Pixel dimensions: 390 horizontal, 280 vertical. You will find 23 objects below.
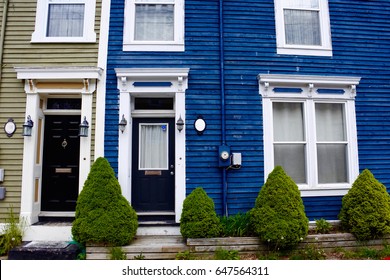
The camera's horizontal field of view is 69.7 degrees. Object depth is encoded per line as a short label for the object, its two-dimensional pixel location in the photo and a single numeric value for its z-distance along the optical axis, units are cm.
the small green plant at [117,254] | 504
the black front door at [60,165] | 650
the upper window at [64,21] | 647
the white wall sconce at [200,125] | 626
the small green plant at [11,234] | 568
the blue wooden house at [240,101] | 626
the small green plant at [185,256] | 517
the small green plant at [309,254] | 530
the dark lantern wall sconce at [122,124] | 614
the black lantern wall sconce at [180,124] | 616
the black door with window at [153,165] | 639
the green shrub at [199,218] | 537
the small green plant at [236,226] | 566
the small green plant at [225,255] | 515
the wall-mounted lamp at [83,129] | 602
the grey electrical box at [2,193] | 597
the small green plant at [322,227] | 602
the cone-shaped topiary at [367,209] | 557
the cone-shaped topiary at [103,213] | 520
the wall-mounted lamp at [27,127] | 599
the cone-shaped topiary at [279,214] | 526
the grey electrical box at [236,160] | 618
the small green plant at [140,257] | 512
